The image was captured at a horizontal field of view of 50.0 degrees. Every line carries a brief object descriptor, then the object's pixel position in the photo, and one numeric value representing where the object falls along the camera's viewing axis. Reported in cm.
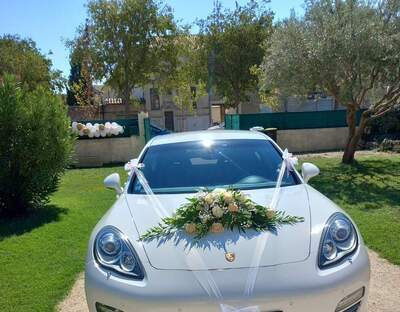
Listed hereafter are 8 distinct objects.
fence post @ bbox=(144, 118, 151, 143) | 1596
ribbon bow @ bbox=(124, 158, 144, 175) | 389
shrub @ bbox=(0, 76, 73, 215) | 662
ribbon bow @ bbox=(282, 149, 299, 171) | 390
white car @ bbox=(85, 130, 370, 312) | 238
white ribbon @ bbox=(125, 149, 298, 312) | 234
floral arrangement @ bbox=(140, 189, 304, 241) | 278
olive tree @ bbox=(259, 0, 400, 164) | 1024
